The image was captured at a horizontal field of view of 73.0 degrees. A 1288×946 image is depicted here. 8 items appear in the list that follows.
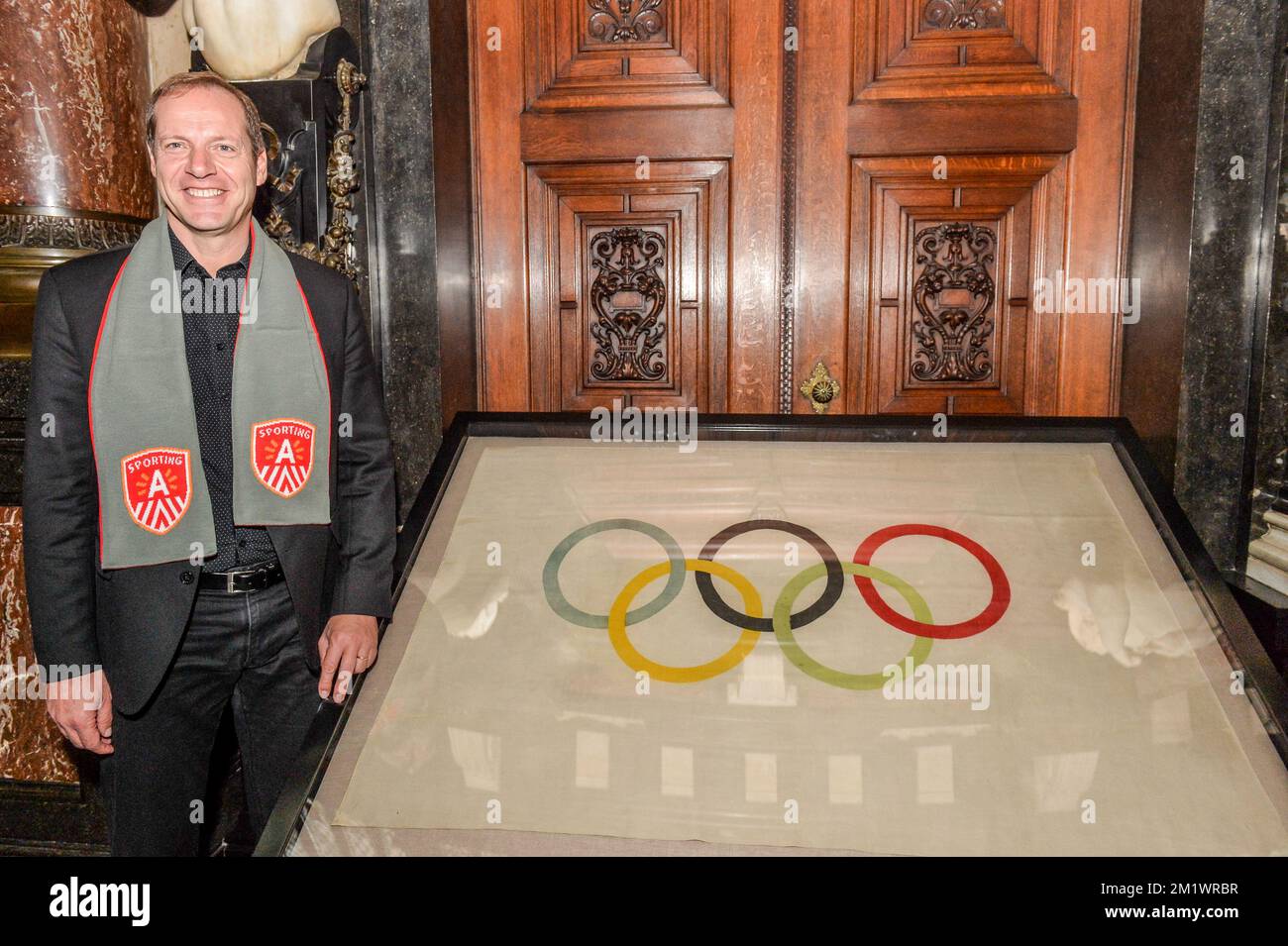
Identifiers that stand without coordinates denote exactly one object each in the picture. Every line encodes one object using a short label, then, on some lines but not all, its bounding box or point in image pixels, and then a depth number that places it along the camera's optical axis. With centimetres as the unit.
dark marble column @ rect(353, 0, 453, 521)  244
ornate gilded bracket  240
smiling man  145
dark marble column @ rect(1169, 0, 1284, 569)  215
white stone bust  231
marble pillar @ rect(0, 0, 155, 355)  212
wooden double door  249
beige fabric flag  132
